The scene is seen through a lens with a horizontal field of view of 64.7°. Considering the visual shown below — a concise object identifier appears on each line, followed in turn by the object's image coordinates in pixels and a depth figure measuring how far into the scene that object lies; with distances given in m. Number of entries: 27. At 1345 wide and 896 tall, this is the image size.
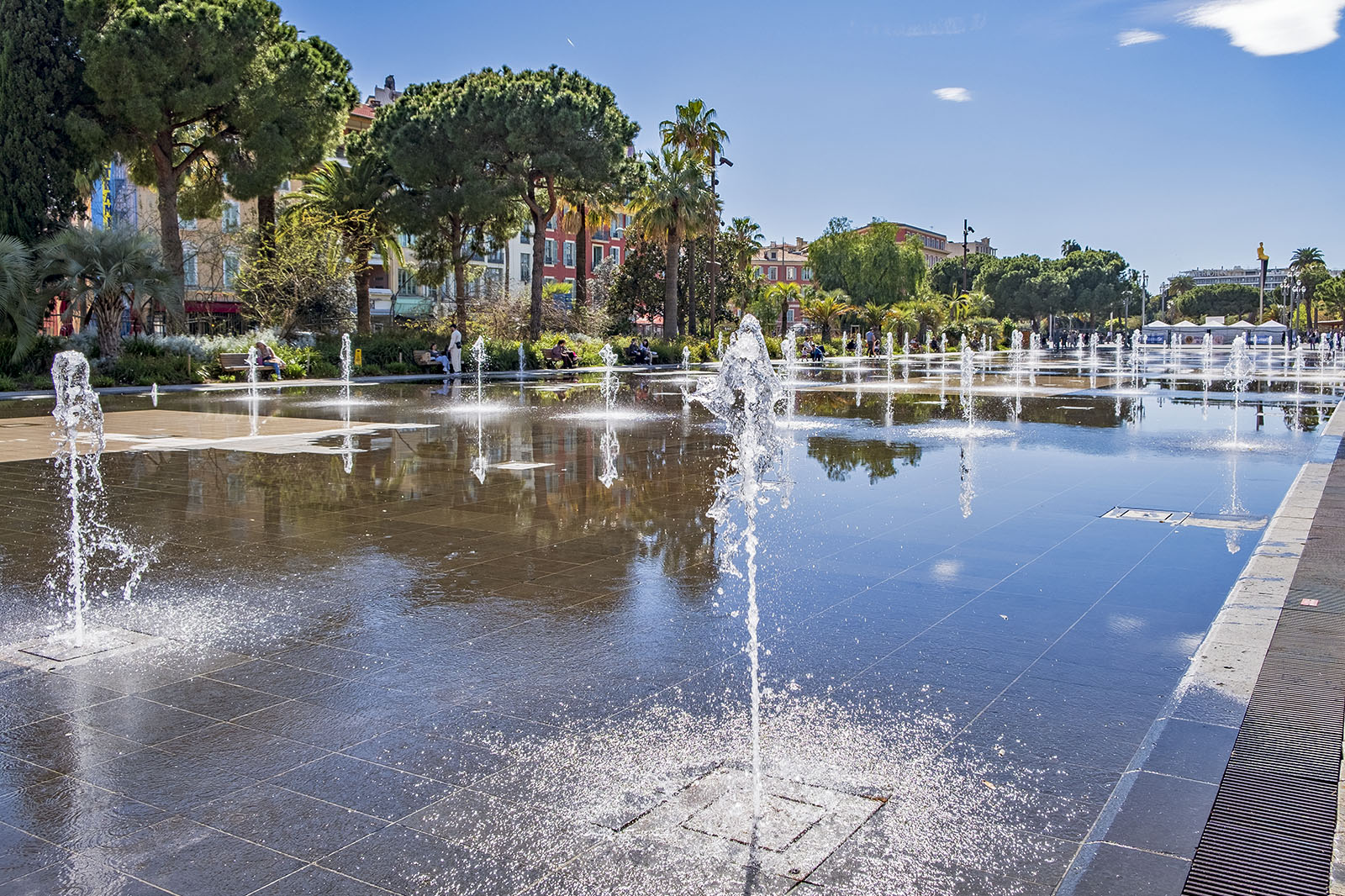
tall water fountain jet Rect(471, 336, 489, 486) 10.67
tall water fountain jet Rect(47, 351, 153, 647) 6.14
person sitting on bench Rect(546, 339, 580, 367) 37.94
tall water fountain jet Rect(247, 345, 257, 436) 16.88
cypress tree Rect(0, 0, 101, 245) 28.56
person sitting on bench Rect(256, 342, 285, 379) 28.72
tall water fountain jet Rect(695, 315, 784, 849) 4.91
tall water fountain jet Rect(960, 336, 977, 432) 17.69
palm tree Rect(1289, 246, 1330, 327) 115.16
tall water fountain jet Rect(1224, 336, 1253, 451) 18.89
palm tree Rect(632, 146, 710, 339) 44.34
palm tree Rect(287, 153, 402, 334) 37.88
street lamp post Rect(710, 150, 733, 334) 47.22
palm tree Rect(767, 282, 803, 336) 60.50
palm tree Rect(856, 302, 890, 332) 66.81
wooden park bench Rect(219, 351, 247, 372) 27.91
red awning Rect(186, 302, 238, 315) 49.69
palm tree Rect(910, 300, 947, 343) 69.78
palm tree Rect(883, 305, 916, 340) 66.06
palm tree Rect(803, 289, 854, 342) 61.78
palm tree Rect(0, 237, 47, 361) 24.70
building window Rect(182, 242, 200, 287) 50.84
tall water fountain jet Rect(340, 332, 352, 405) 27.45
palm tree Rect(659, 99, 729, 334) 46.12
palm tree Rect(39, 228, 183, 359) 25.88
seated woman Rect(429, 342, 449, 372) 34.03
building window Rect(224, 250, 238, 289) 48.59
